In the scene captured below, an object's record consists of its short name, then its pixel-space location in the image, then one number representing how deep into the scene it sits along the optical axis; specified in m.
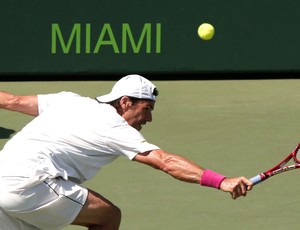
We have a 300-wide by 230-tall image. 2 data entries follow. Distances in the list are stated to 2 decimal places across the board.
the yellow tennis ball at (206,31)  29.21
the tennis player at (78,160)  14.98
